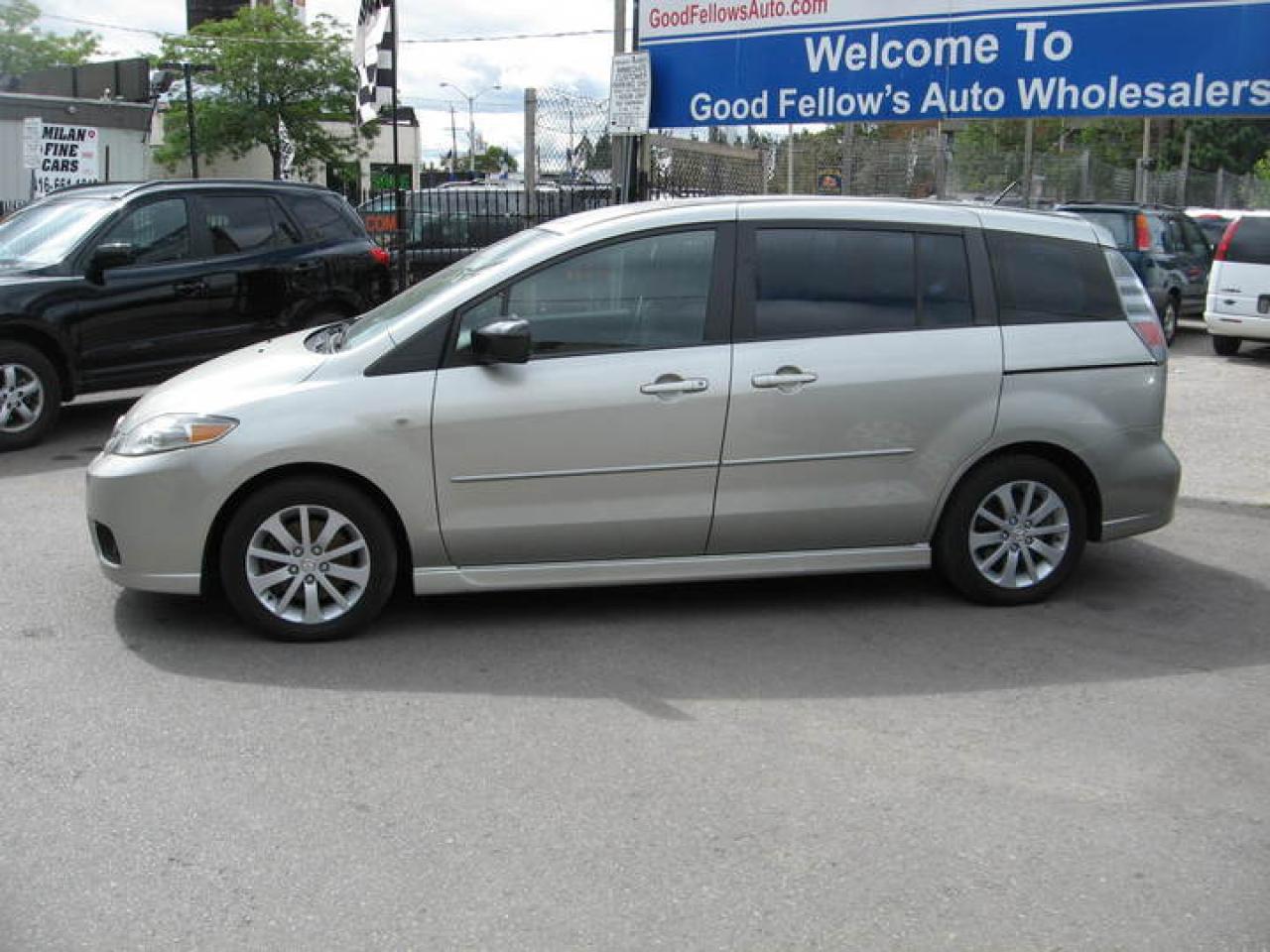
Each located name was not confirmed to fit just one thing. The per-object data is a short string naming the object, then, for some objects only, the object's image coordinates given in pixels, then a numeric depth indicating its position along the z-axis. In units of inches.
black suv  364.8
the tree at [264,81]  1713.8
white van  587.5
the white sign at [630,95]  466.9
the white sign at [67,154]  710.5
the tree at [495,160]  4995.8
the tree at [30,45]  2057.1
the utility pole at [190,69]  1382.0
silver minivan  208.2
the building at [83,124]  1155.3
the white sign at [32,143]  709.3
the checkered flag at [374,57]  562.9
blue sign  400.5
